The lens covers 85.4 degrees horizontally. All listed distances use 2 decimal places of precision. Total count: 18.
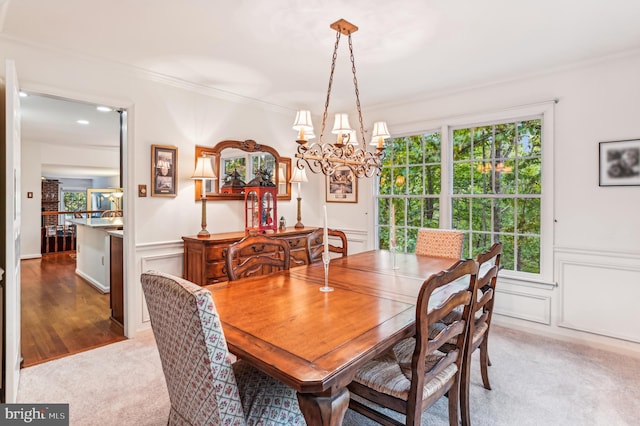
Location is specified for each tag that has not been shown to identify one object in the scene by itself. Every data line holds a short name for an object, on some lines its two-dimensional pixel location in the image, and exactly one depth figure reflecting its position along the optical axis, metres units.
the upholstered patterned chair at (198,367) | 1.14
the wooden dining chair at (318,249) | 2.80
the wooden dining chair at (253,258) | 2.20
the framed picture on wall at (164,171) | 3.40
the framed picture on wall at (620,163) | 2.87
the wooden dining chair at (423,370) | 1.38
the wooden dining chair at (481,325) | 1.84
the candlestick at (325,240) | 1.86
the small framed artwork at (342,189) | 4.76
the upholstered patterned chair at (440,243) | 3.09
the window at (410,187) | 4.10
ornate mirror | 3.91
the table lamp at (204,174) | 3.60
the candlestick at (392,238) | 2.61
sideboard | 3.31
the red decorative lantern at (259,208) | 3.96
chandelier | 2.36
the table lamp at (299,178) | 4.50
